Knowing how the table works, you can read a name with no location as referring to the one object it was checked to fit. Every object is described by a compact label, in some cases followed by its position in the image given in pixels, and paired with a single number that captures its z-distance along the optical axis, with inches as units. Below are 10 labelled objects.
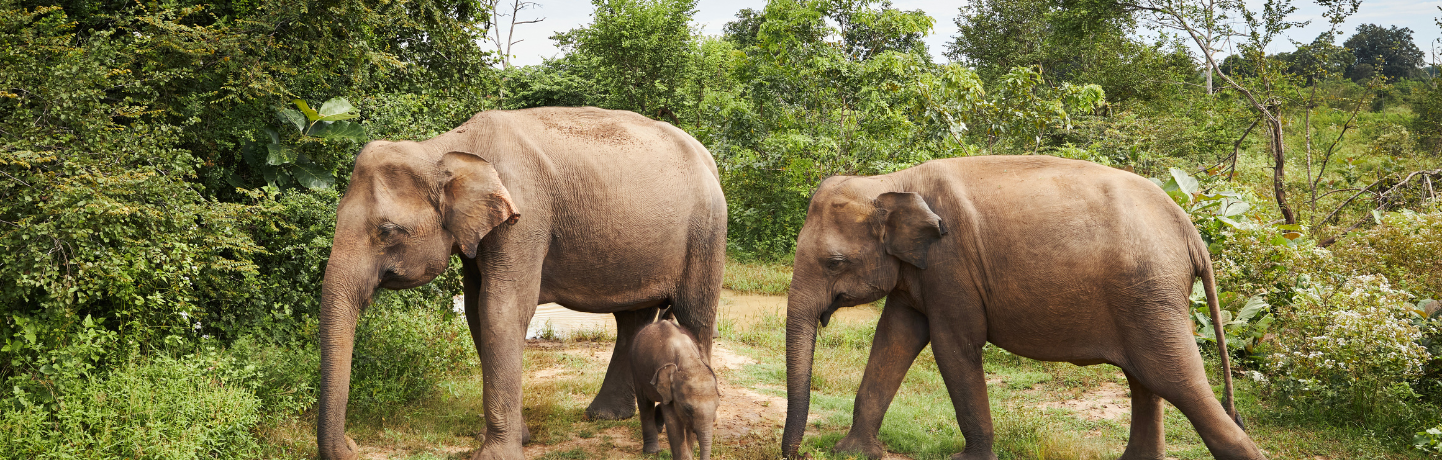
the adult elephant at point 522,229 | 221.8
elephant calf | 227.1
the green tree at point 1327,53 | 699.4
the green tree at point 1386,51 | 2023.9
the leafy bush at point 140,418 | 219.8
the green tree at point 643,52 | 845.2
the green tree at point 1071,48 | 882.8
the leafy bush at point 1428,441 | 249.6
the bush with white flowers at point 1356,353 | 296.8
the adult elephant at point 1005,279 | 224.1
